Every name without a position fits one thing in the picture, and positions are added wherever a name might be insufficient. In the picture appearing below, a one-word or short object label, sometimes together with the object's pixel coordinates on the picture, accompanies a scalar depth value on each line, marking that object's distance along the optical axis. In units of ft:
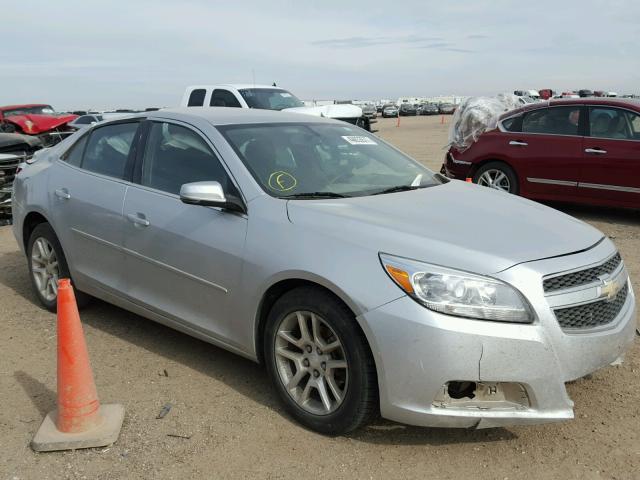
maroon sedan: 25.75
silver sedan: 9.07
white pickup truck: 40.01
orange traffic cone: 10.23
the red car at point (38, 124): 54.34
